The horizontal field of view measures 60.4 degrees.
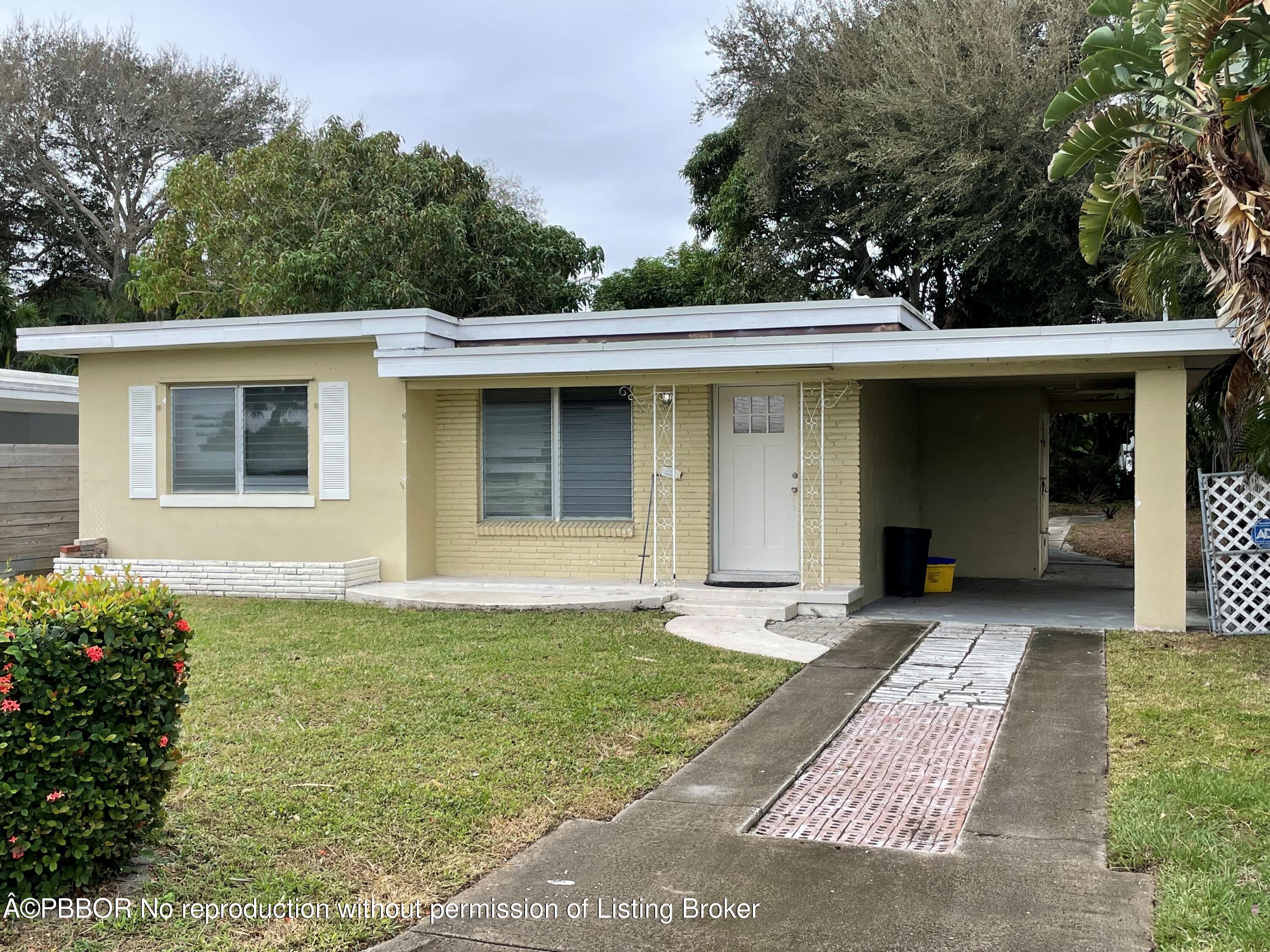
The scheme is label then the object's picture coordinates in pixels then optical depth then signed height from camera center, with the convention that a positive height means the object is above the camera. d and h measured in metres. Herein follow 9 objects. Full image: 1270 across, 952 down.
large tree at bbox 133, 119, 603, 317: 22.22 +5.42
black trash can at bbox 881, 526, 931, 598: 13.41 -0.96
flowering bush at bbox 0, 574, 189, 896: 4.05 -0.93
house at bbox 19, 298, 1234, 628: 12.23 +0.50
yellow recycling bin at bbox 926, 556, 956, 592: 13.90 -1.19
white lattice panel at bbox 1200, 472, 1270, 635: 10.51 -0.75
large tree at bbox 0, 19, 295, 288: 32.12 +10.39
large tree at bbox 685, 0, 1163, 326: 18.22 +5.92
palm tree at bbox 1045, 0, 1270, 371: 7.84 +2.79
